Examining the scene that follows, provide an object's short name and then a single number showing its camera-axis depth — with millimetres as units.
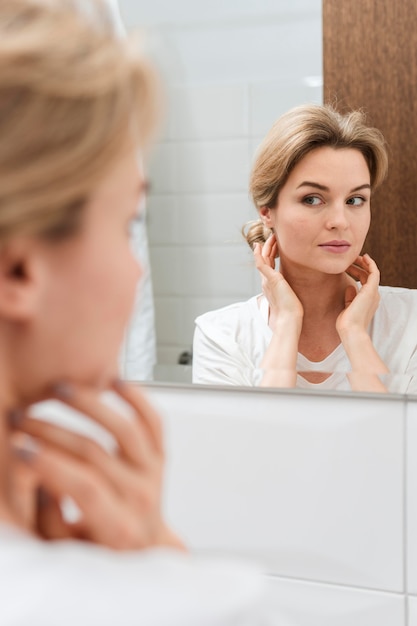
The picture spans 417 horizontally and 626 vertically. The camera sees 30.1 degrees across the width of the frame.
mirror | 854
